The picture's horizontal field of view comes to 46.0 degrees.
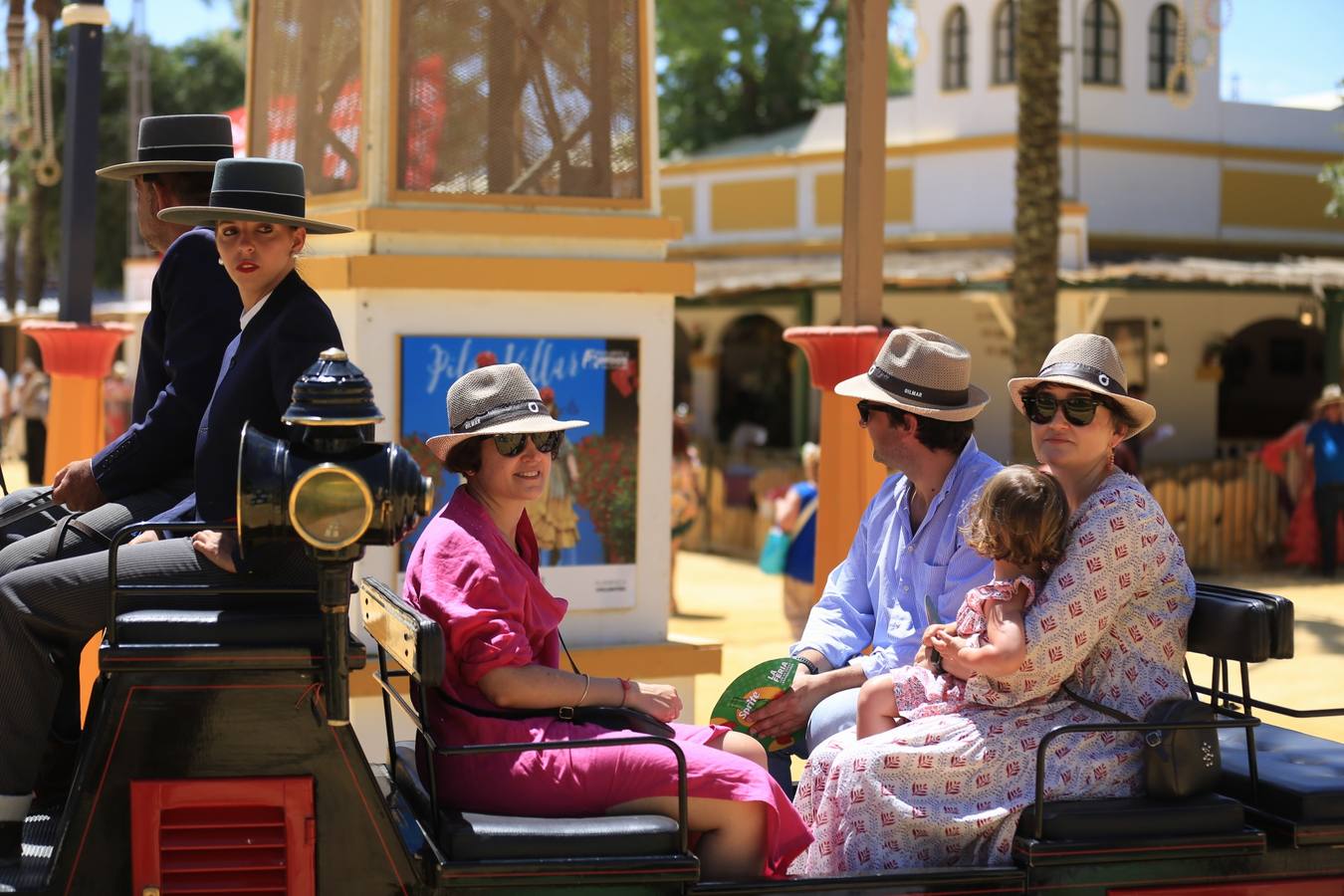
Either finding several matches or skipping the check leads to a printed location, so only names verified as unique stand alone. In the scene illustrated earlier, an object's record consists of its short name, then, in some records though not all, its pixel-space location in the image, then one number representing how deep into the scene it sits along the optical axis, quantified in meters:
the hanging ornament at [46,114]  12.16
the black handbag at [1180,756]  3.65
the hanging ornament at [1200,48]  19.95
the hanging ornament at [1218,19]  16.55
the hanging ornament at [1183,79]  17.00
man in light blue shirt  4.27
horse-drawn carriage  3.13
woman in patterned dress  3.66
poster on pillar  6.22
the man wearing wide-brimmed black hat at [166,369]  3.92
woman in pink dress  3.48
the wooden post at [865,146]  6.45
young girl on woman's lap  3.61
